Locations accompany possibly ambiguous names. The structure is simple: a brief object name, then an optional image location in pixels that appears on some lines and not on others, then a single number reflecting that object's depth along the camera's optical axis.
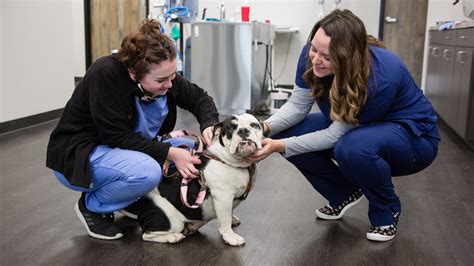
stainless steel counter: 4.65
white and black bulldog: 1.70
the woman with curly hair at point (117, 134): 1.70
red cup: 4.95
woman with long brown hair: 1.68
